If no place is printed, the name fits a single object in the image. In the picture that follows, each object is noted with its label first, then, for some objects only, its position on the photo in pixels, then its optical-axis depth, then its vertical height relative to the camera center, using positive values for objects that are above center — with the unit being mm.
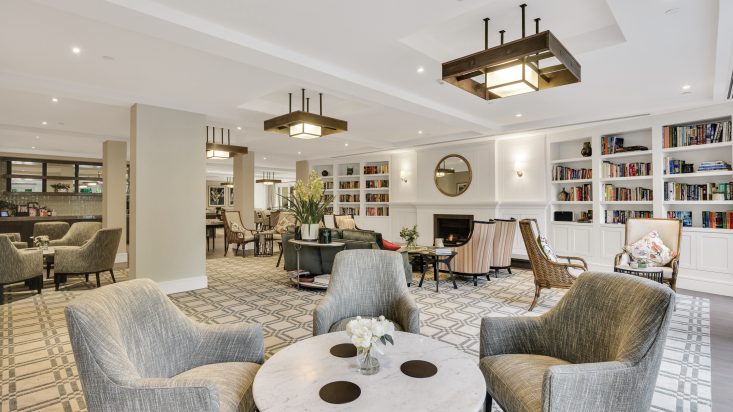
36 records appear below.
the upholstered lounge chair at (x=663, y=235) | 4305 -348
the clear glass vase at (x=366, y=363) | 1533 -656
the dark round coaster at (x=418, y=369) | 1516 -689
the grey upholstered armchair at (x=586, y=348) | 1459 -678
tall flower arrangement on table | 5027 +44
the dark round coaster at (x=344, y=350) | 1718 -689
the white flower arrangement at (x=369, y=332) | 1487 -516
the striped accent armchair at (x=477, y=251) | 5496 -657
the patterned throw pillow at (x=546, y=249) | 4377 -483
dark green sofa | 5227 -654
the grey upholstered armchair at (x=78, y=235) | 6371 -458
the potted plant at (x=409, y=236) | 5844 -435
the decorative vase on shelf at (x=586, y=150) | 6707 +1093
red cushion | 5633 -590
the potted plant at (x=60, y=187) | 10250 +627
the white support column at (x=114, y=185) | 7668 +515
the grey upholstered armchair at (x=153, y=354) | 1305 -650
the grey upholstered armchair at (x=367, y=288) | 2453 -557
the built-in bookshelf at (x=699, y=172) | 5222 +550
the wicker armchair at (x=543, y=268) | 4129 -685
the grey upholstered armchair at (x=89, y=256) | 5172 -685
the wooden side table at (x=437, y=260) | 5367 -776
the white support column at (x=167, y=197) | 4949 +171
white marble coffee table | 1293 -697
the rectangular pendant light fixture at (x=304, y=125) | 4898 +1196
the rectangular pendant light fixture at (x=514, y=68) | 2783 +1223
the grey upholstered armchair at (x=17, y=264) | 4555 -720
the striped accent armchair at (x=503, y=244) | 5855 -590
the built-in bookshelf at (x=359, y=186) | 10398 +697
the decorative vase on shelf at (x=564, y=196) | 7070 +255
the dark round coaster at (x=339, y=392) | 1321 -692
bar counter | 8188 -318
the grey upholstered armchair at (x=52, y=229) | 6809 -386
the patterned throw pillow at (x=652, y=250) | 4566 -534
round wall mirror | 8375 +811
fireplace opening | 8336 -435
